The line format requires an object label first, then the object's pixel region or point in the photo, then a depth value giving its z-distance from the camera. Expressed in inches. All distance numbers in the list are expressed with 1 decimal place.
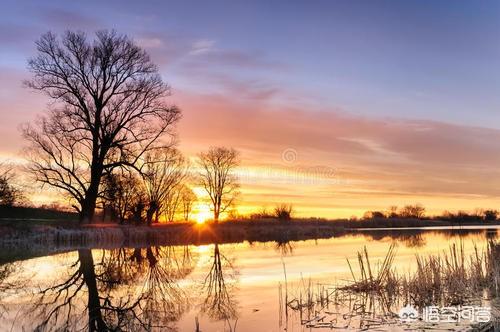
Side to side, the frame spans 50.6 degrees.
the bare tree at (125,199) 1576.0
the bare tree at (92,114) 1290.6
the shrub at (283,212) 2521.7
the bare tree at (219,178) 2856.8
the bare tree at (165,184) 2393.0
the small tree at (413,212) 3253.0
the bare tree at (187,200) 2973.2
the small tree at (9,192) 1483.9
